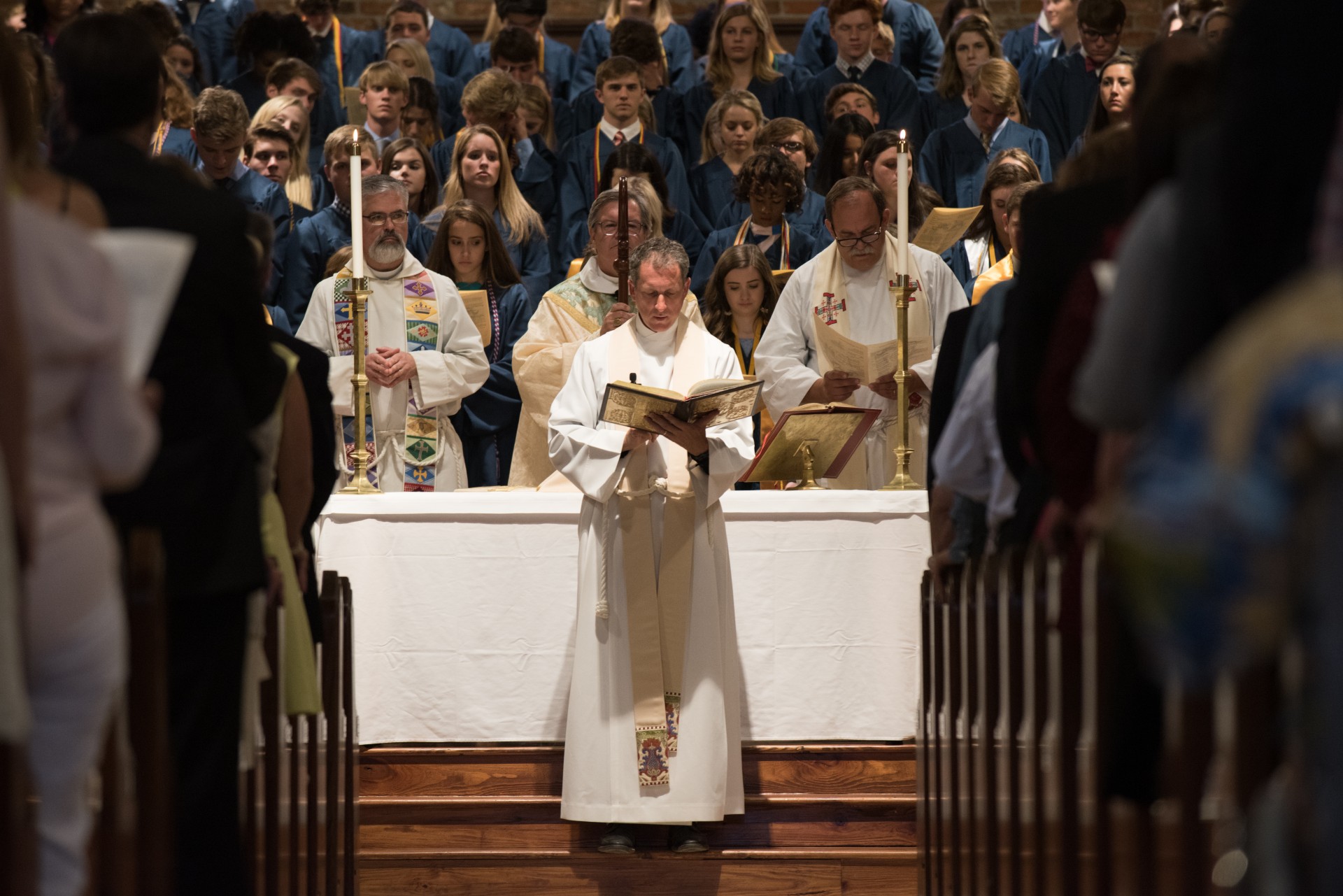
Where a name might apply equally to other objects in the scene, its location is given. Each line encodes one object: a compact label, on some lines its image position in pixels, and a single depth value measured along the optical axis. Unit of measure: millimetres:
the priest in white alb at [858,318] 14430
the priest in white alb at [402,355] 15125
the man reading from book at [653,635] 12211
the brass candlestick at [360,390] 12273
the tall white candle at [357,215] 12156
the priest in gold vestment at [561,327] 14984
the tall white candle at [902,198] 12148
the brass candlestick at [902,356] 12820
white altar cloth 12711
